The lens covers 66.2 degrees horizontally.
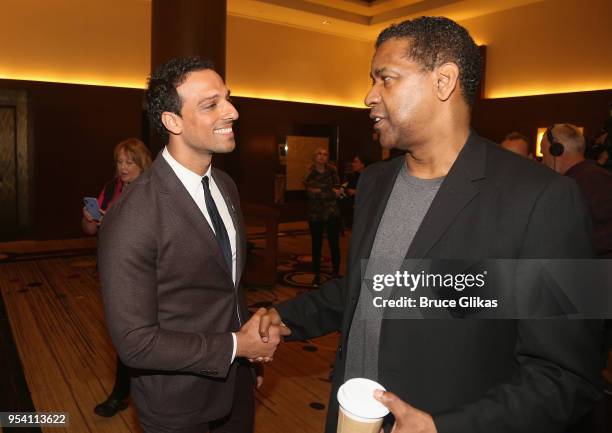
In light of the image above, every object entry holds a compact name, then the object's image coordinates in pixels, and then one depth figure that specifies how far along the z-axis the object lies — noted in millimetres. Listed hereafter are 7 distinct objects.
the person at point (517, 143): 4816
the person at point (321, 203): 6484
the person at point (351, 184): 8122
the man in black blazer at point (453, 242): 1099
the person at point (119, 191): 3316
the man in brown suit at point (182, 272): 1581
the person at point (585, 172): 3496
